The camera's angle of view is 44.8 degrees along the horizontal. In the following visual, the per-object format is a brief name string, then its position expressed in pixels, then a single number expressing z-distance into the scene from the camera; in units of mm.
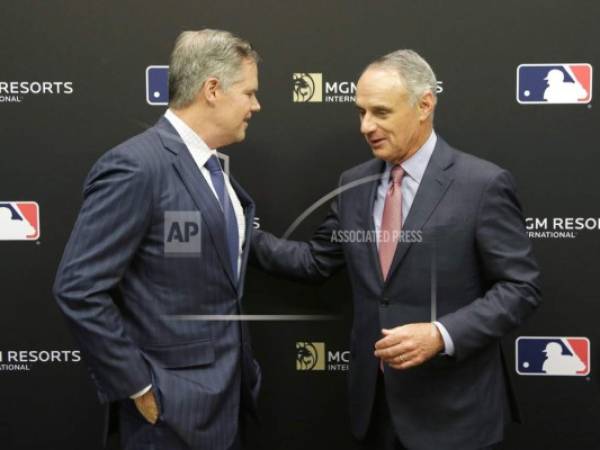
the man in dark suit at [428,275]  1836
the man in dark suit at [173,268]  1656
